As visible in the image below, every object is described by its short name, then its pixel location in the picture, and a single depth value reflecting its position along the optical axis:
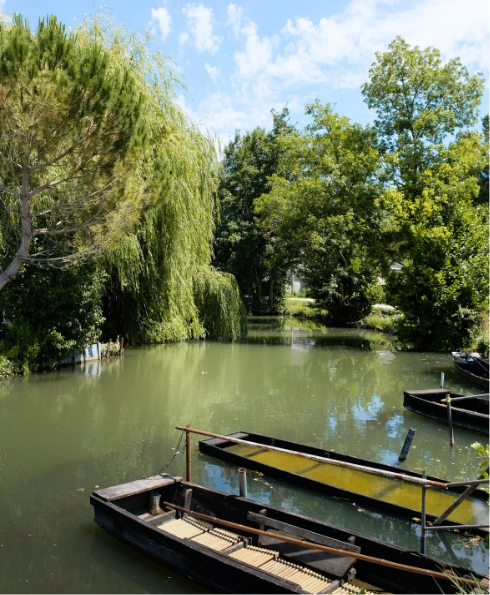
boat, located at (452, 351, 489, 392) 15.06
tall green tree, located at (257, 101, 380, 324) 25.19
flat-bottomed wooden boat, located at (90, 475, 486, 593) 4.95
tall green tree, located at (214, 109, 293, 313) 39.75
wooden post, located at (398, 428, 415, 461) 8.65
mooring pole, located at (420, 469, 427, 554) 5.36
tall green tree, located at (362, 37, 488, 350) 21.56
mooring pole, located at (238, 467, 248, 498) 6.45
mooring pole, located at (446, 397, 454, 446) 9.69
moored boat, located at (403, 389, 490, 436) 10.65
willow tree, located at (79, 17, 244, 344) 18.09
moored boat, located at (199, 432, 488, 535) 6.92
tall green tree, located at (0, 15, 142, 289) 11.30
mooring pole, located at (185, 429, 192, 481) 7.23
